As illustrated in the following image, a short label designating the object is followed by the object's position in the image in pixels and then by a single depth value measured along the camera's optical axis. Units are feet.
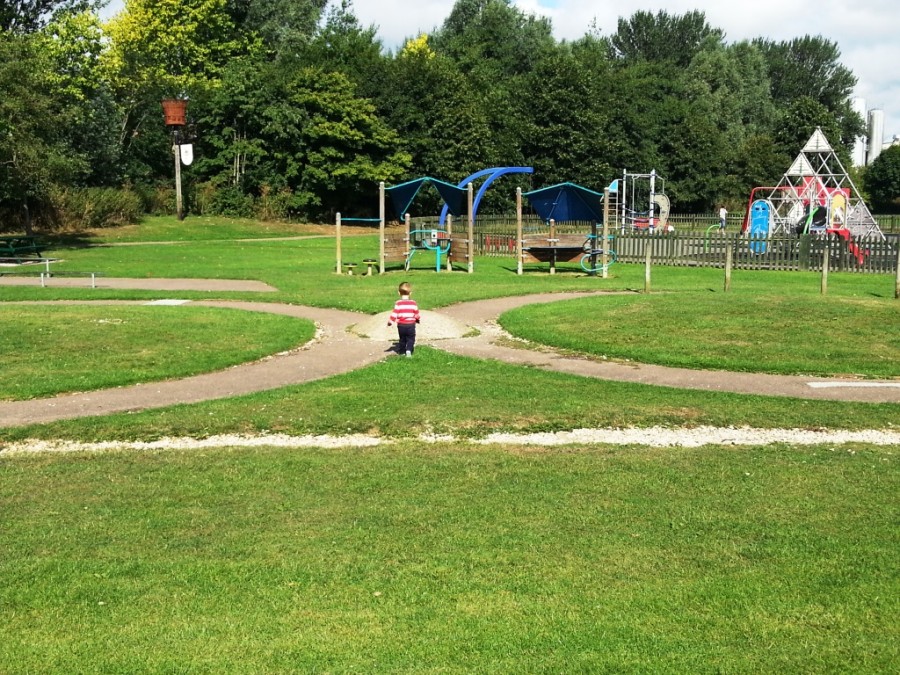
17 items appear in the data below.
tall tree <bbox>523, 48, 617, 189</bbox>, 229.25
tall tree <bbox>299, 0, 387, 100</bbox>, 222.28
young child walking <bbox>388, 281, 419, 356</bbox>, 46.70
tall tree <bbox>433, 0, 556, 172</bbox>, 235.61
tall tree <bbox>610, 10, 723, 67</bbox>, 376.68
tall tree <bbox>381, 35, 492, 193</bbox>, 218.79
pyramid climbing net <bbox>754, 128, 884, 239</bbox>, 141.90
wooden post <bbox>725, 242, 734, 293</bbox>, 75.69
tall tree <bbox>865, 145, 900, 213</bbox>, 327.26
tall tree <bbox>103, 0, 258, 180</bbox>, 200.13
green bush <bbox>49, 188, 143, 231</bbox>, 159.74
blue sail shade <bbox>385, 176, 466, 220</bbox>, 107.76
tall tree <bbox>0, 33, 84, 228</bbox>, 119.55
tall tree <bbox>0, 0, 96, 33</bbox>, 194.35
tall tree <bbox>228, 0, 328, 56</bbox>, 262.67
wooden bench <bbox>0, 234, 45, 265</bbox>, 117.60
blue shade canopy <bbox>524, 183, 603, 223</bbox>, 106.32
